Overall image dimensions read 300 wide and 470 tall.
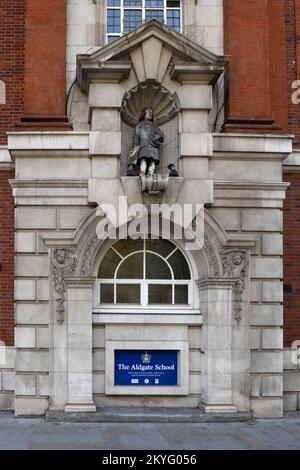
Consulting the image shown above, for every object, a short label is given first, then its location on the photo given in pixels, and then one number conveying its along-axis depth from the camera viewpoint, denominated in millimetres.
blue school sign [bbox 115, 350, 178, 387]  13648
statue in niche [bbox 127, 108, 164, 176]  13430
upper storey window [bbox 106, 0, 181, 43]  14617
